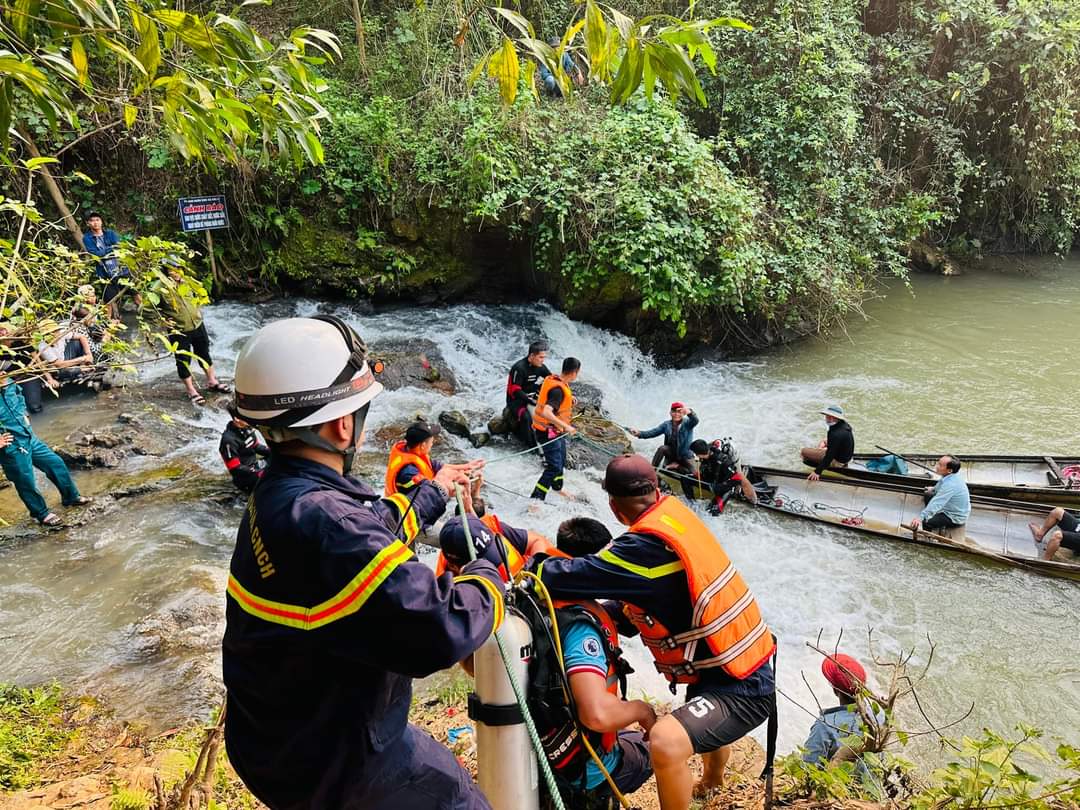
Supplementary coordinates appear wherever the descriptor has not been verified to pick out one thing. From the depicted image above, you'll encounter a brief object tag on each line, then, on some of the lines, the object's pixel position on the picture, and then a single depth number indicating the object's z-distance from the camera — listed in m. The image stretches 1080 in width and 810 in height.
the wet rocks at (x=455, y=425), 9.62
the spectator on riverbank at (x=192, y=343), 7.92
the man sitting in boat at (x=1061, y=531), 7.05
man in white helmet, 1.58
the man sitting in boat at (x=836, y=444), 8.66
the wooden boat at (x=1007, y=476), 8.11
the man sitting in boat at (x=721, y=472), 8.48
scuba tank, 2.21
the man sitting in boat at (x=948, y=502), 7.44
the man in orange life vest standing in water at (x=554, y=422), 7.93
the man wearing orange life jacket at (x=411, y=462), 5.00
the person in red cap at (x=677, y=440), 8.60
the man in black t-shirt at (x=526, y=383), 8.69
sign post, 9.62
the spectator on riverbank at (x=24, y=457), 5.91
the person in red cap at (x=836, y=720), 3.51
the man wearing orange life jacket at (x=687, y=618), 2.54
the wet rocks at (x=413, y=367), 10.71
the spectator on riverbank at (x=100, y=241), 8.39
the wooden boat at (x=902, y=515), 7.32
